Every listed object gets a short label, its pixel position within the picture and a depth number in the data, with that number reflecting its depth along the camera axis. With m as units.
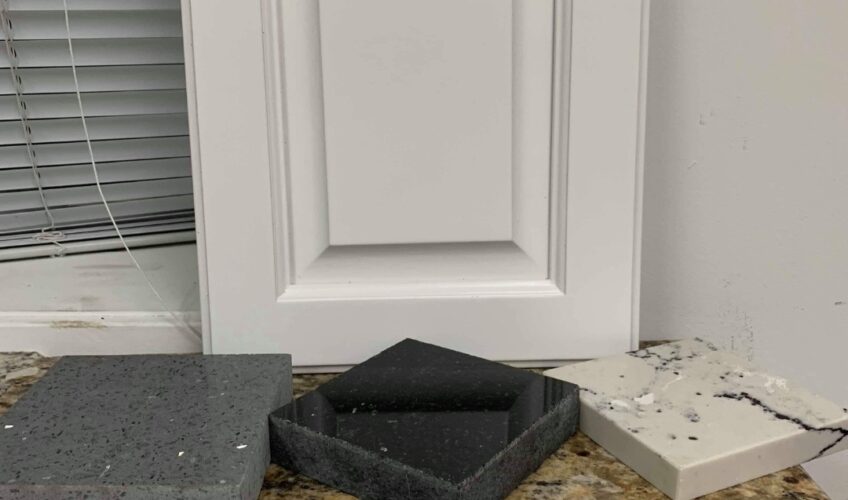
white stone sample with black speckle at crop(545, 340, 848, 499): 0.73
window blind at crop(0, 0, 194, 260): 1.17
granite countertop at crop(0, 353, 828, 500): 0.74
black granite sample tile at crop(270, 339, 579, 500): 0.70
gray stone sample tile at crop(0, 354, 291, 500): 0.67
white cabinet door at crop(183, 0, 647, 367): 0.91
